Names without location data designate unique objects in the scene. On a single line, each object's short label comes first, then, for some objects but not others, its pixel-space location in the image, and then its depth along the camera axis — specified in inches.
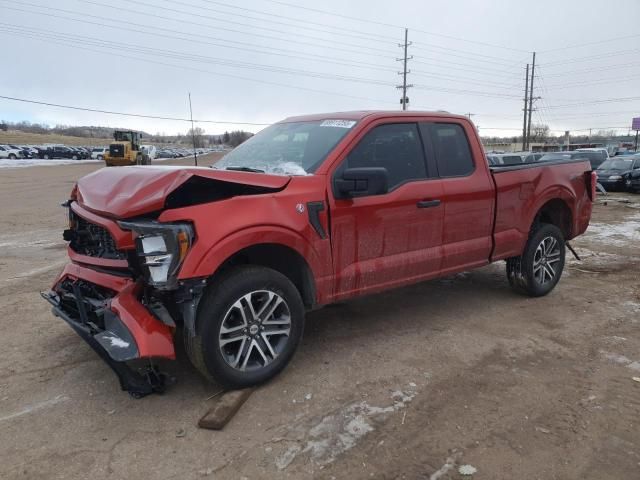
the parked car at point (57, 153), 2330.2
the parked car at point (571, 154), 873.3
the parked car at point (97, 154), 2394.2
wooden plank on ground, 120.0
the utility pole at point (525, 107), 2354.8
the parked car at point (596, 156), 996.6
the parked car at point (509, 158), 752.0
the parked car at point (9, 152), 2068.2
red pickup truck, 123.6
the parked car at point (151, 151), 2134.8
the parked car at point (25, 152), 2213.3
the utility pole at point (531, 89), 2358.5
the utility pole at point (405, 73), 2212.6
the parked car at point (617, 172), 806.5
